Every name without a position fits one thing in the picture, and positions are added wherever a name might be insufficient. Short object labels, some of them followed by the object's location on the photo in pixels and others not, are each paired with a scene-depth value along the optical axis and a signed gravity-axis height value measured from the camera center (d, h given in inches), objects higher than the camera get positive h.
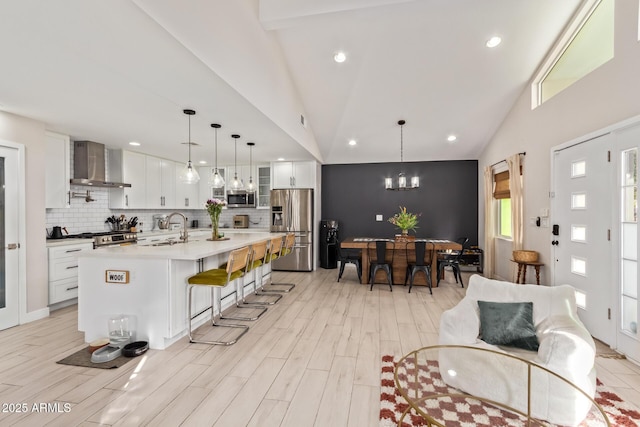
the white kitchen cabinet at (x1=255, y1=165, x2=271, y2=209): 271.0 +23.9
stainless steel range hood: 186.2 +32.1
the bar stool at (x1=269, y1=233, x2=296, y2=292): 193.5 -22.1
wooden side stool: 159.2 -31.3
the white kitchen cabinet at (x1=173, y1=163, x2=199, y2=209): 262.4 +18.4
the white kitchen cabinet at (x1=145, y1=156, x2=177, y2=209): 232.2 +24.6
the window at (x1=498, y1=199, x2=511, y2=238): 225.1 -5.4
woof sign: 115.6 -23.8
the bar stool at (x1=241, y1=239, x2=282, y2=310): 144.9 -26.0
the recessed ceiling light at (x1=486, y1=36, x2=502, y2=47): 148.6 +84.0
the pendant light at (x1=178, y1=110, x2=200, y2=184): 144.7 +18.3
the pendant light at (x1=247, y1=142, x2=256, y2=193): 195.1 +44.4
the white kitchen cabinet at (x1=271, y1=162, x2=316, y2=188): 258.7 +32.7
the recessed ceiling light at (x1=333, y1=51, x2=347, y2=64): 154.0 +79.8
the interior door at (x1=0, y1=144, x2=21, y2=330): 135.3 -9.5
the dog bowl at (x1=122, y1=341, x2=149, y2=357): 106.5 -47.9
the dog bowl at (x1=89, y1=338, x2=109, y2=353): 108.5 -46.7
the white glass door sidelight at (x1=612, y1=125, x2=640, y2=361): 104.7 -9.9
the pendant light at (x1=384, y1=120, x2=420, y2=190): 197.9 +18.8
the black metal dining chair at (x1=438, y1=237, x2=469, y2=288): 206.7 -35.2
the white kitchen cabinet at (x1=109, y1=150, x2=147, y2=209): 208.8 +26.0
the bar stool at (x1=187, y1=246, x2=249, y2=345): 119.6 -26.1
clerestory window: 126.2 +74.7
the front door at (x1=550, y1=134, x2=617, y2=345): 117.0 -7.6
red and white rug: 69.9 -50.1
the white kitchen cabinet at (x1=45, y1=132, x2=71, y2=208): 164.1 +24.2
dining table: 205.9 -35.6
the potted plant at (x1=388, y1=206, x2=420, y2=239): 212.7 -7.4
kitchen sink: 142.9 -14.1
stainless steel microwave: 266.4 +11.9
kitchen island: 113.8 -29.4
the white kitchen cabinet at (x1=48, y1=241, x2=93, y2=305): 154.4 -30.6
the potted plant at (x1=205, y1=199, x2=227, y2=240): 155.8 +1.6
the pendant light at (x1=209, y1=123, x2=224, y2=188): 160.6 +17.7
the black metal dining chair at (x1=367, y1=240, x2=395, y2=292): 197.5 -32.0
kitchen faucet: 151.9 -11.4
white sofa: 68.4 -37.0
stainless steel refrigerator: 252.2 -7.9
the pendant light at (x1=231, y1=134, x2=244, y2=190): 178.1 +17.6
